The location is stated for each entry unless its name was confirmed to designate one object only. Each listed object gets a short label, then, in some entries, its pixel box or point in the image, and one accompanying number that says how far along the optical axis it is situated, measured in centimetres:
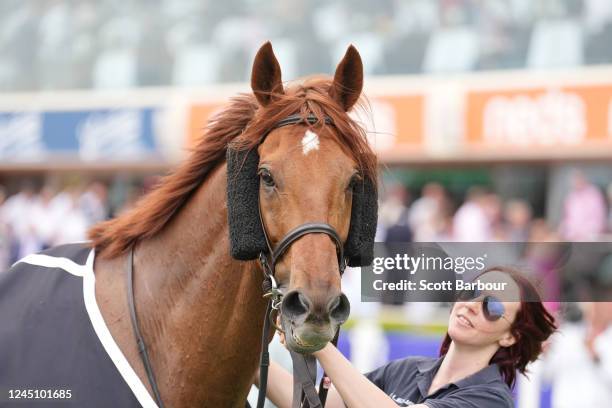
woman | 564
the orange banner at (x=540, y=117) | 2058
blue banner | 2747
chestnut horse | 495
